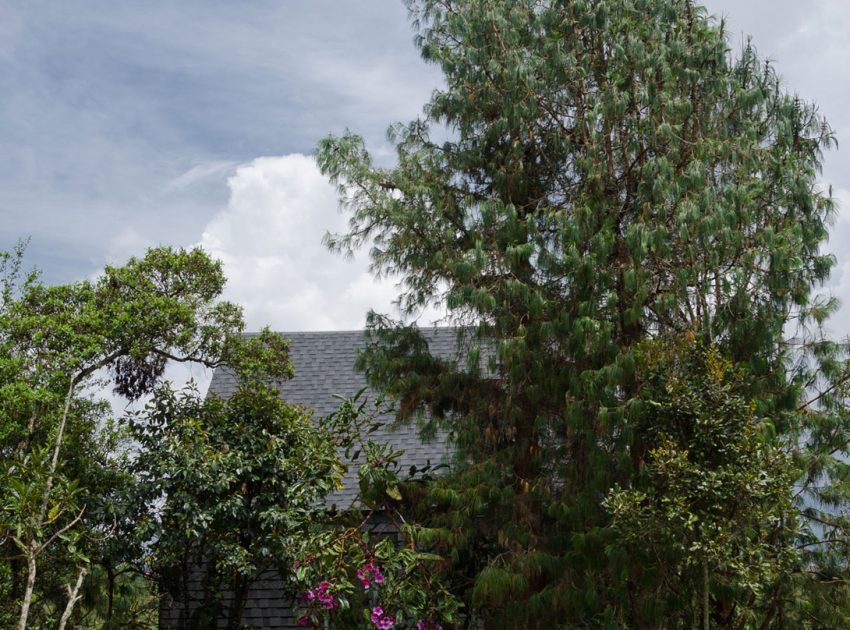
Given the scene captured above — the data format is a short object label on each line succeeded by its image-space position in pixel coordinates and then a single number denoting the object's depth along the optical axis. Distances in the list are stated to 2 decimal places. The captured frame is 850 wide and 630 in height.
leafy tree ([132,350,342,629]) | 10.13
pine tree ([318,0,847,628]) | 9.37
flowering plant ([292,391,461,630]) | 9.82
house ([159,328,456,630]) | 12.48
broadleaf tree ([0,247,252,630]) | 10.02
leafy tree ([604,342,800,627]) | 8.24
